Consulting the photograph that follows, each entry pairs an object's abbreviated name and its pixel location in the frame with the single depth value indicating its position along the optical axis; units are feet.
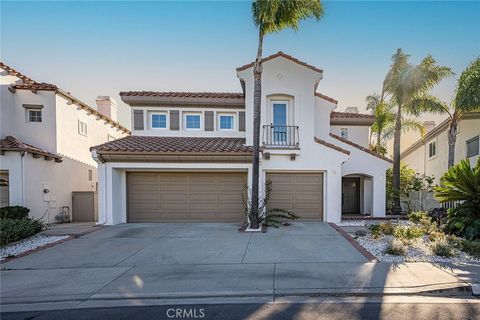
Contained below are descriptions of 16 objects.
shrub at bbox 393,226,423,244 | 23.94
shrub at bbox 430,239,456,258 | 20.03
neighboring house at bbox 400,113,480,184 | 46.73
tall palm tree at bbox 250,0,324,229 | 27.40
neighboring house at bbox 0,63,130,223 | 35.76
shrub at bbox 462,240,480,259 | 20.36
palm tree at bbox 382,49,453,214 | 39.50
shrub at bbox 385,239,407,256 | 20.49
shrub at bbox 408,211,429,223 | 30.96
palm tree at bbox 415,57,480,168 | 35.27
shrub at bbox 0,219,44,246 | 25.45
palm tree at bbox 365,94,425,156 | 48.93
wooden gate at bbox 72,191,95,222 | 44.39
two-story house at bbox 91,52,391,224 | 33.78
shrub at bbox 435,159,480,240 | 25.18
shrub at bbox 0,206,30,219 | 31.53
